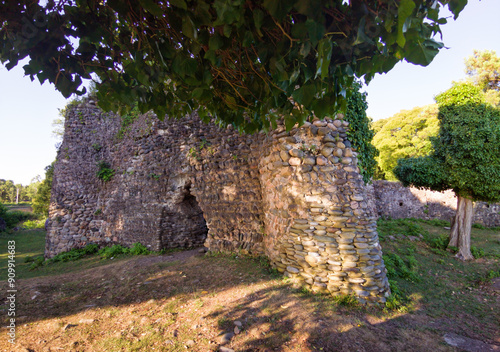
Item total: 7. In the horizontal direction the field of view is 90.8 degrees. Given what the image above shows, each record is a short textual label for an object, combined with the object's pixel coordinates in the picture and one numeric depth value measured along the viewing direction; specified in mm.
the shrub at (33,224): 21711
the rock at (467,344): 3322
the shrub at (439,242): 9083
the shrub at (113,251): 8688
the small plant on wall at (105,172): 10078
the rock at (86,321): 3565
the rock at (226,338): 3098
